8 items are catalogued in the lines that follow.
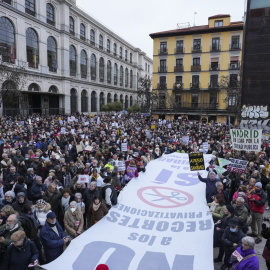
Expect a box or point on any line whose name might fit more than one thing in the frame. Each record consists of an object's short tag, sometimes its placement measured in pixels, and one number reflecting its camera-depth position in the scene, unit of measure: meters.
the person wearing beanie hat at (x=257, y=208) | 5.69
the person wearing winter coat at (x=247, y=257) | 3.53
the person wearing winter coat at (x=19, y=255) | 3.50
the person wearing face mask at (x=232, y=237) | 4.30
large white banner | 3.95
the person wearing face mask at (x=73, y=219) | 4.80
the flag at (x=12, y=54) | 27.33
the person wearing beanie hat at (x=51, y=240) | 4.11
